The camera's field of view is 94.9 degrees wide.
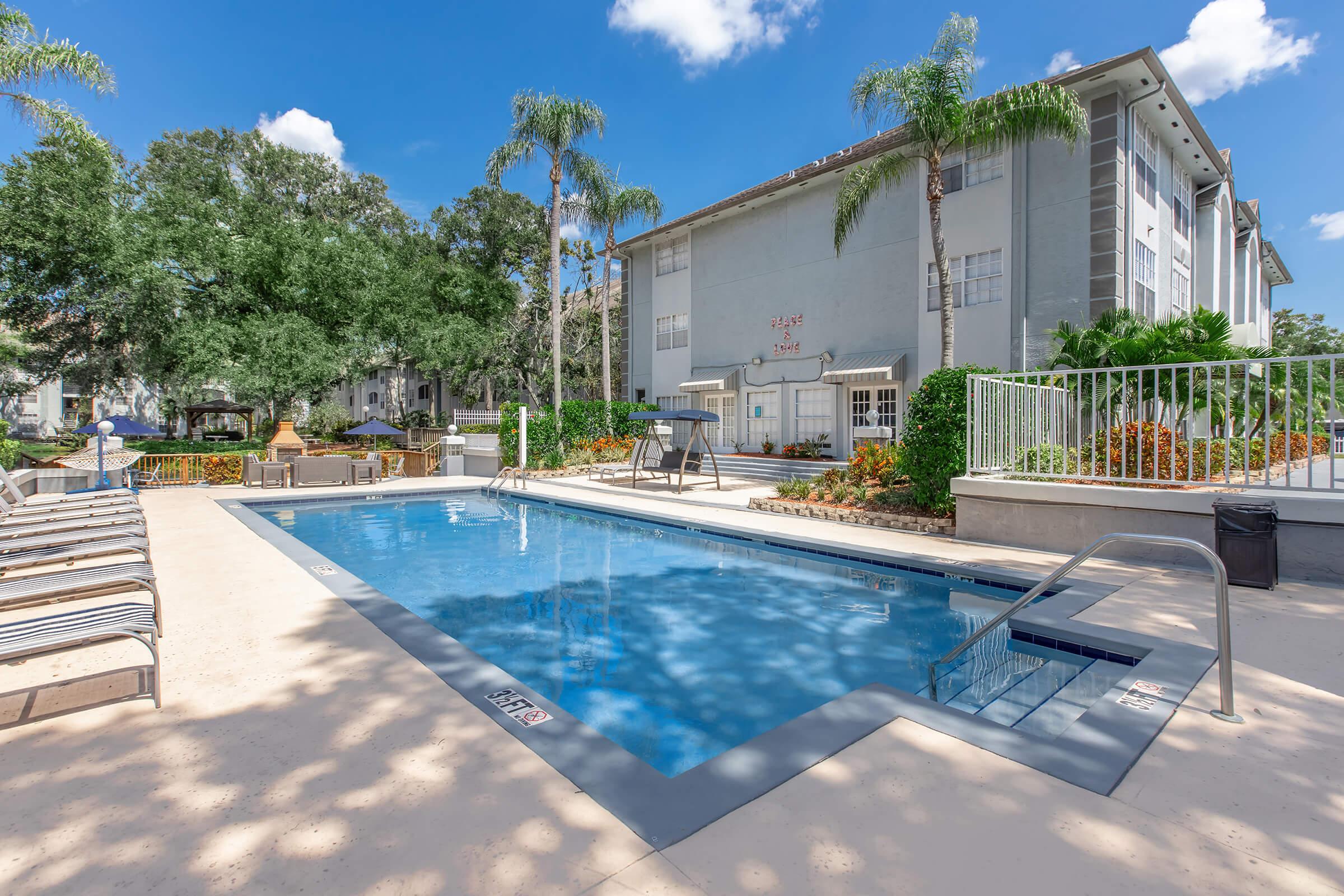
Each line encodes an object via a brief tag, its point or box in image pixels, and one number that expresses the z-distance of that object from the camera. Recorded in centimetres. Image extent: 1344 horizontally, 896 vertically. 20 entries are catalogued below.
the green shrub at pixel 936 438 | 927
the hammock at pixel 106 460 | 1366
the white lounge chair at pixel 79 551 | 479
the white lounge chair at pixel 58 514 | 600
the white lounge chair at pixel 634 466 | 1634
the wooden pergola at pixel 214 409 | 2809
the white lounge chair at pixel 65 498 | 727
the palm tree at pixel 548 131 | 2098
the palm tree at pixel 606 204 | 2277
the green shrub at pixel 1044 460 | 865
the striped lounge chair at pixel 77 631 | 302
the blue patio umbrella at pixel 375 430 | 1940
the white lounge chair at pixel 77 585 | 364
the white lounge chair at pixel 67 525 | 541
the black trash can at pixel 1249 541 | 577
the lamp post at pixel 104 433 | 1329
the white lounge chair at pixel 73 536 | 498
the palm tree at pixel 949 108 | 1133
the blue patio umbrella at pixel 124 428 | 2042
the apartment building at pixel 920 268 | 1415
